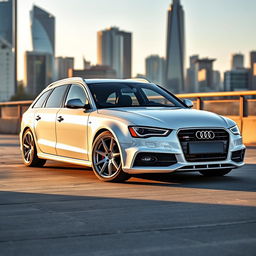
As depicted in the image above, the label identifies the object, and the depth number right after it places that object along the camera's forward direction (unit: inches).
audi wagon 348.5
